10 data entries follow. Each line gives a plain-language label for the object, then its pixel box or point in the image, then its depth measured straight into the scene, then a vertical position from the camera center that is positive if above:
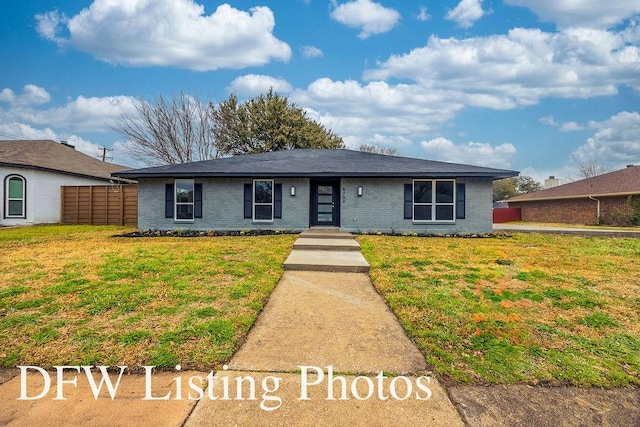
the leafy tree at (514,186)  42.78 +3.81
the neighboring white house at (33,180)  14.44 +1.61
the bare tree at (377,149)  39.96 +8.32
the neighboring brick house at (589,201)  18.08 +0.93
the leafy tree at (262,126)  25.12 +6.96
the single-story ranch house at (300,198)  11.52 +0.59
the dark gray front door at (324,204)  12.14 +0.39
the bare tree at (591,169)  40.62 +5.83
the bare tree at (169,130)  23.33 +6.29
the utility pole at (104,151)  34.14 +6.68
